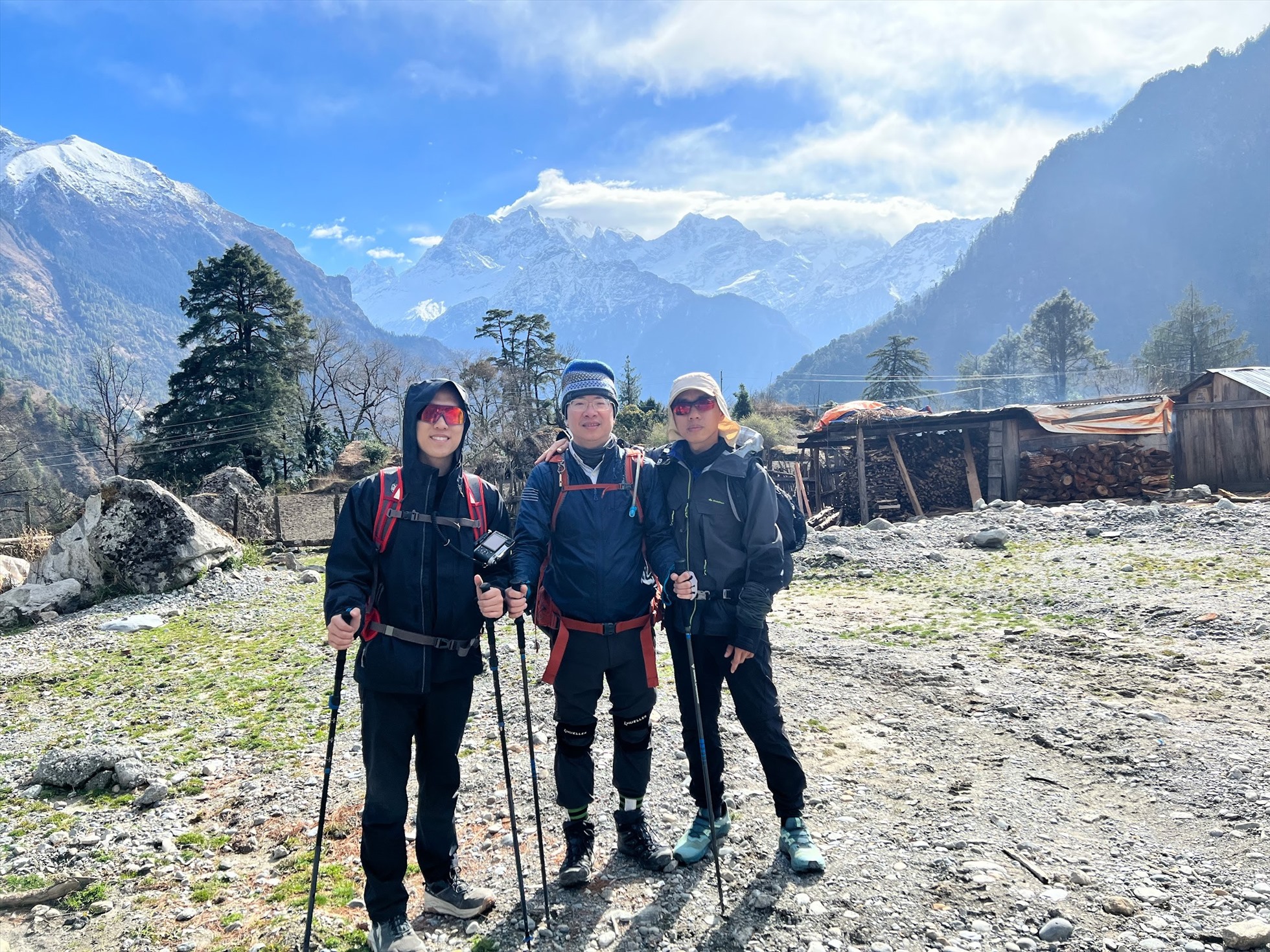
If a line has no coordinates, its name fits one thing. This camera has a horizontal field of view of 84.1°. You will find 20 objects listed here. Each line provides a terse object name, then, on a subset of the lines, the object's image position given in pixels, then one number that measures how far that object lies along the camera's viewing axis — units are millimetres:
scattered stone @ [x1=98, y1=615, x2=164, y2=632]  9648
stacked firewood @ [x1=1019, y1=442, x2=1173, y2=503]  17703
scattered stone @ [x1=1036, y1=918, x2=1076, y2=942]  2768
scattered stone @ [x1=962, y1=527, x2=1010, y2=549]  12625
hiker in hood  2908
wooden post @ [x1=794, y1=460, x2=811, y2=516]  22891
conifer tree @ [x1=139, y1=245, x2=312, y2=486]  31297
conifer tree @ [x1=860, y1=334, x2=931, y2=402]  65750
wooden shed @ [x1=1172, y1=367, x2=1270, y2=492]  17766
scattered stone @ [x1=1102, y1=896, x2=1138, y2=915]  2881
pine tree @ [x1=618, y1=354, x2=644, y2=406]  57812
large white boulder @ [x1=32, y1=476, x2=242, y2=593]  11141
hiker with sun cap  3424
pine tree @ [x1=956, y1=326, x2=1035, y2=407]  79938
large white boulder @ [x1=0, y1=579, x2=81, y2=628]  10094
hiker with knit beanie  3348
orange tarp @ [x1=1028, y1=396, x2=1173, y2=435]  18234
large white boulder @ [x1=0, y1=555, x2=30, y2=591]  11469
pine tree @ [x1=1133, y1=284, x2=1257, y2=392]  57781
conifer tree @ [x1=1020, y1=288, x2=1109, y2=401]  67562
